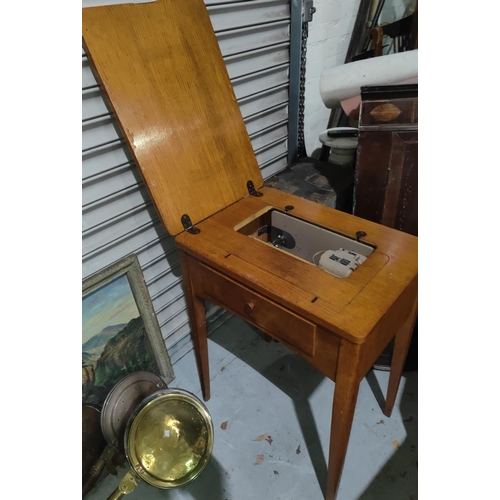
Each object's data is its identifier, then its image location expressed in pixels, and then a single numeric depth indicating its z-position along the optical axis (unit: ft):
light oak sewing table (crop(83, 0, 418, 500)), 2.80
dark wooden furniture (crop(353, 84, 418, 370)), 3.85
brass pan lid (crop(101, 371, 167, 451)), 4.00
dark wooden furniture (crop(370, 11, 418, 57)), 6.43
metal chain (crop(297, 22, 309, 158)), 5.29
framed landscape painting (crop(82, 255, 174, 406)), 4.04
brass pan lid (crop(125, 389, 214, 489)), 3.59
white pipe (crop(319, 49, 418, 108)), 4.41
